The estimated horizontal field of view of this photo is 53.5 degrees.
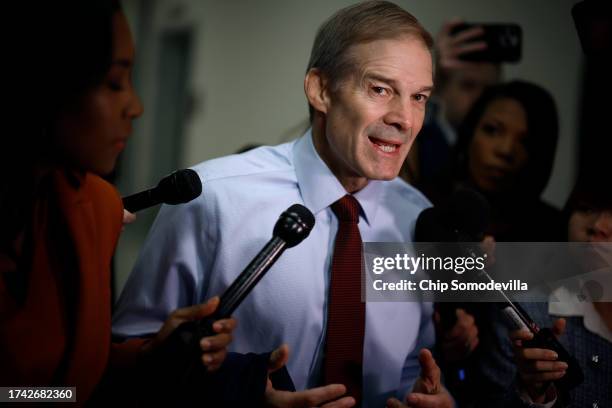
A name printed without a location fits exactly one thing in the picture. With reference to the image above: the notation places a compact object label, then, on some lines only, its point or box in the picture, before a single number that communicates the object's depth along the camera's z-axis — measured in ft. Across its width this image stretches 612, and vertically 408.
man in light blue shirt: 3.52
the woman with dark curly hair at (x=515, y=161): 5.16
